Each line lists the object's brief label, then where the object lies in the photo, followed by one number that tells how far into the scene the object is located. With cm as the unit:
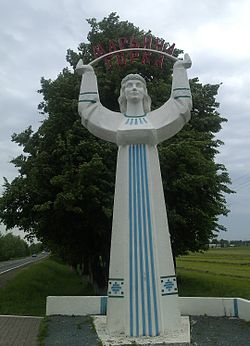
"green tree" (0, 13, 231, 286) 1493
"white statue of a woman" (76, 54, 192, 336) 931
